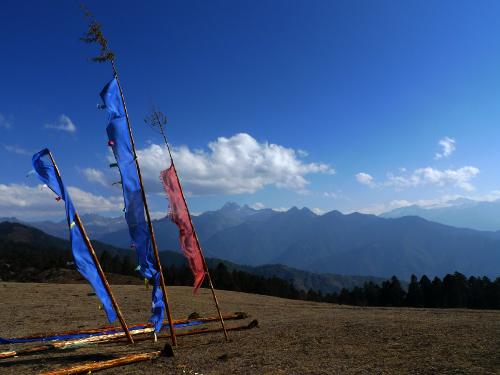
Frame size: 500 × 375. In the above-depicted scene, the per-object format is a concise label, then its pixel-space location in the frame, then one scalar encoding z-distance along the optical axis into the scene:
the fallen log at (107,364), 10.25
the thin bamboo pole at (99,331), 16.69
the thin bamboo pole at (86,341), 13.38
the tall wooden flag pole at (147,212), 12.71
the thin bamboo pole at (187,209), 14.51
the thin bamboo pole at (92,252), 12.55
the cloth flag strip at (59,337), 15.92
